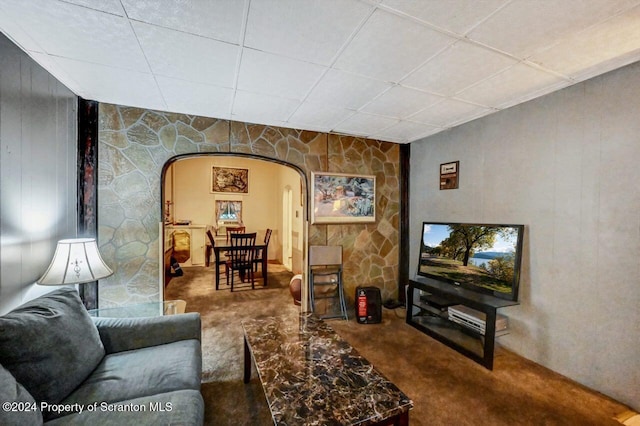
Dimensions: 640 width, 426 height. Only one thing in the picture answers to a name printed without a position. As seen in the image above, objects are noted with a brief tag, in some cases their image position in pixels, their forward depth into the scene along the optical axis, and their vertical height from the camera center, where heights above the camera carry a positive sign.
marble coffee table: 1.26 -0.99
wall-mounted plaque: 3.29 +0.48
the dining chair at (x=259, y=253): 5.03 -0.88
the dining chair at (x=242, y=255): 4.80 -0.87
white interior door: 6.49 -0.50
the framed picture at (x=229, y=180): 6.91 +0.77
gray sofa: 1.18 -0.93
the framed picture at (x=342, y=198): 3.59 +0.17
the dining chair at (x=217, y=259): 4.73 -0.98
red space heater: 3.36 -1.25
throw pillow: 1.22 -0.72
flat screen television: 2.51 -0.49
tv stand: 2.38 -1.17
